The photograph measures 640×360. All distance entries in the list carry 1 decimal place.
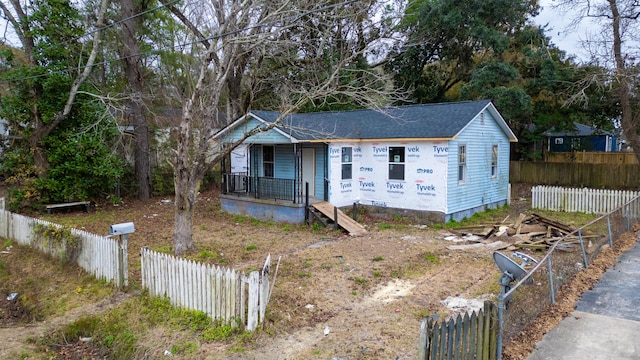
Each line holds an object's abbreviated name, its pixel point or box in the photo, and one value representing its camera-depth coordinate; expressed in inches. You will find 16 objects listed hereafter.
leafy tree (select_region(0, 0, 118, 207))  603.2
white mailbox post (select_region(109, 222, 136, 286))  305.0
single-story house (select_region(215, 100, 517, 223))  563.5
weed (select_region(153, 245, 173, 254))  409.0
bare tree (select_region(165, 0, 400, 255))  368.8
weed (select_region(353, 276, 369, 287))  316.3
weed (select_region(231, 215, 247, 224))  595.2
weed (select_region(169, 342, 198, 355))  217.4
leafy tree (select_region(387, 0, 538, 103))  917.8
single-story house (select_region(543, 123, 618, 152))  1139.3
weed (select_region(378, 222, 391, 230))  544.6
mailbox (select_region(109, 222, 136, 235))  309.0
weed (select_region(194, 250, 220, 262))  376.3
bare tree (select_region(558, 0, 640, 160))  737.0
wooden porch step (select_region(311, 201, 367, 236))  506.6
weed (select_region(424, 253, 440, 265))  375.6
